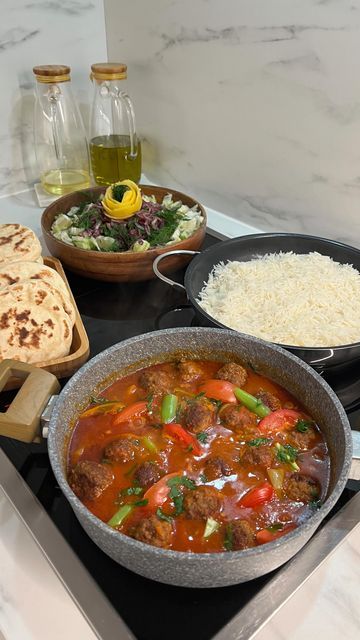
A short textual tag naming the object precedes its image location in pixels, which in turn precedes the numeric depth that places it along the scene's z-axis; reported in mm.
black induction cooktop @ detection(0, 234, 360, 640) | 838
